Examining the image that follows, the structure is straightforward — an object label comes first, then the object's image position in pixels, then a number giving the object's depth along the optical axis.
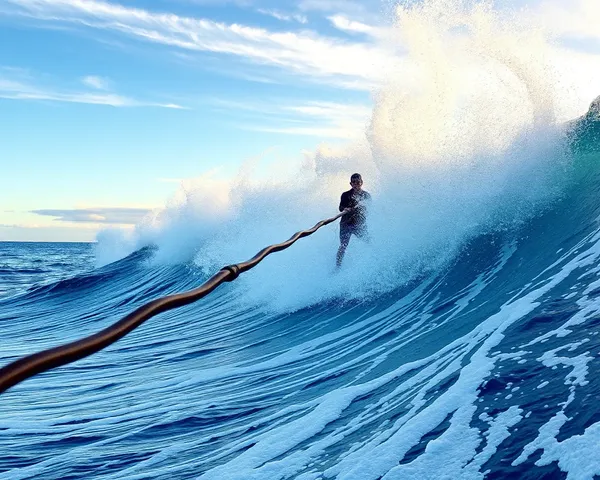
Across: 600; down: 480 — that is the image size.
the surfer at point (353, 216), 8.39
